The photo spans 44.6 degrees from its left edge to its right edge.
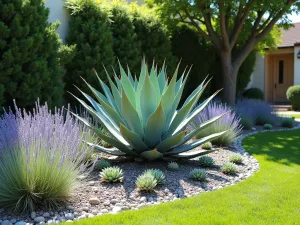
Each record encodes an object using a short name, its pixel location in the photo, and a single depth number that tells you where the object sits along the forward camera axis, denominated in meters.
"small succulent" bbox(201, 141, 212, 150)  6.91
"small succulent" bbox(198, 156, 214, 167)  5.60
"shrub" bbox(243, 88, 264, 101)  19.20
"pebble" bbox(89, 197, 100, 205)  3.96
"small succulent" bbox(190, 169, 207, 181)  4.87
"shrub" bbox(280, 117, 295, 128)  11.49
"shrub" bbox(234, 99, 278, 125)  11.02
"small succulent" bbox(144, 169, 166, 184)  4.57
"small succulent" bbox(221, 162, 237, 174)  5.38
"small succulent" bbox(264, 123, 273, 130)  11.05
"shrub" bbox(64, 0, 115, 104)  8.97
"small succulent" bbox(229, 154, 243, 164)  6.10
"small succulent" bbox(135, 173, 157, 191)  4.29
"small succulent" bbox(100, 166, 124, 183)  4.57
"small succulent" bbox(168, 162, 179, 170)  5.27
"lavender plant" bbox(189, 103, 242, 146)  7.43
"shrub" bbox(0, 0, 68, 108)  6.55
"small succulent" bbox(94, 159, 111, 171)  5.14
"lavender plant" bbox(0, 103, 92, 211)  3.66
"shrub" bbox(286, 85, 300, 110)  18.58
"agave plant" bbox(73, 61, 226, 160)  5.25
